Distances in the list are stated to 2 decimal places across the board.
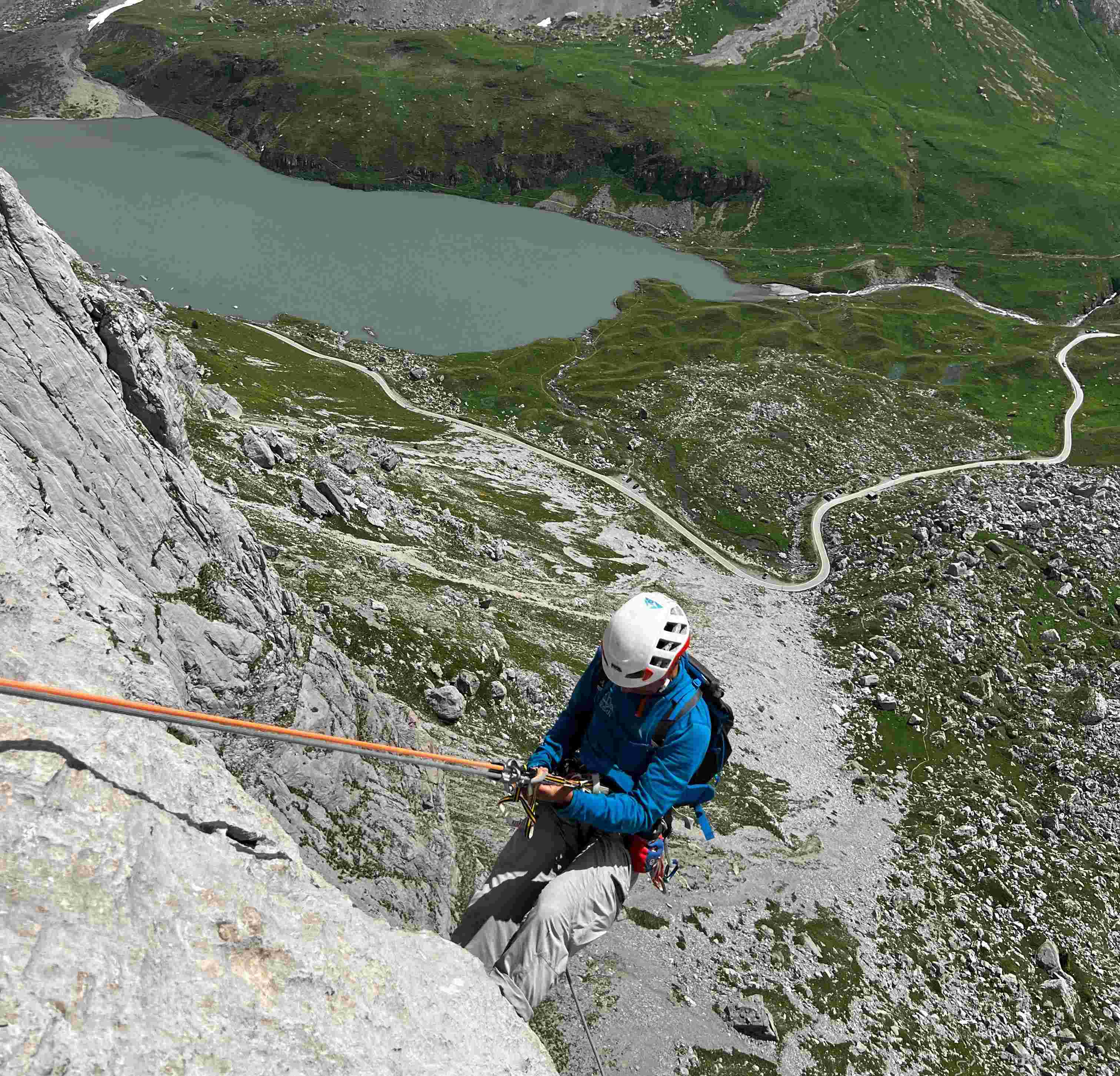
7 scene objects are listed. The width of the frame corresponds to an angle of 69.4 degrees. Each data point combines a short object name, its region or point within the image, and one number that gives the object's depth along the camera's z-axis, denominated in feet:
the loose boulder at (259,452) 188.14
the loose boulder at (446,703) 147.13
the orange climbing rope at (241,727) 29.55
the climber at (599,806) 38.22
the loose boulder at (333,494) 193.36
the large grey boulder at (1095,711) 216.33
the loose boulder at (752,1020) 121.39
